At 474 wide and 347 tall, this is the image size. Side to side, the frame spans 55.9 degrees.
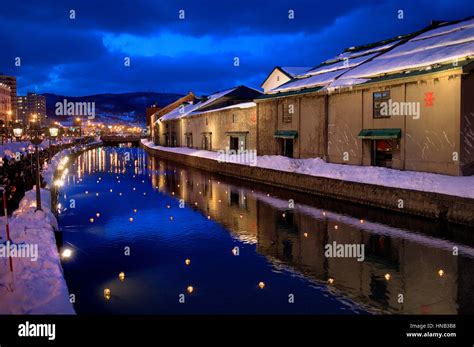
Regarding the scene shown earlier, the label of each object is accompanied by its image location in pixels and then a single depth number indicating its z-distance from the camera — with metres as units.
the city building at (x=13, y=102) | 164.19
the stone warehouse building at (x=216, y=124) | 45.38
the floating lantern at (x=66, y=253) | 13.81
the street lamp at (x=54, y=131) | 22.61
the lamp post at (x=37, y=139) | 16.26
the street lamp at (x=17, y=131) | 22.43
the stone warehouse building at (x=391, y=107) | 21.19
